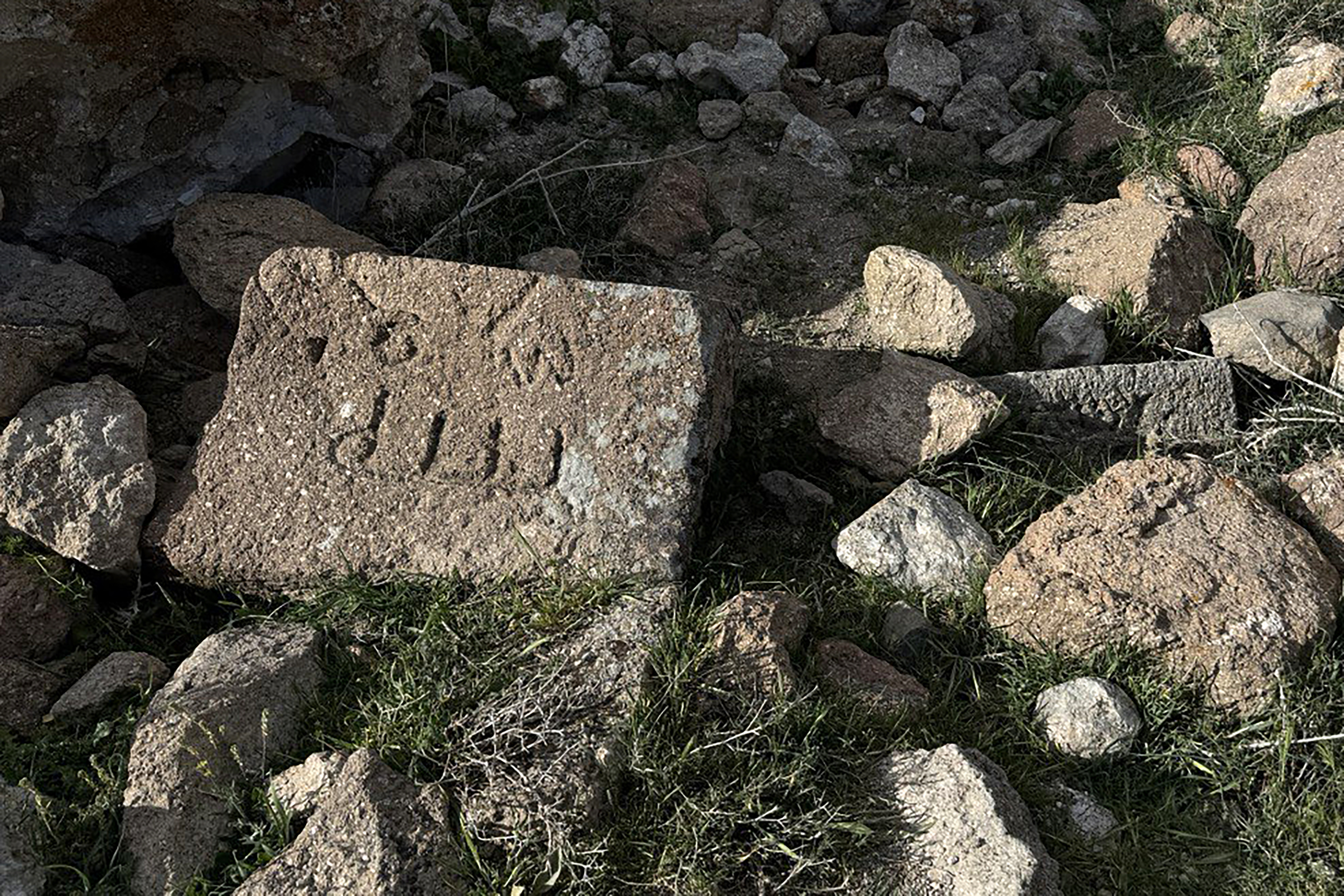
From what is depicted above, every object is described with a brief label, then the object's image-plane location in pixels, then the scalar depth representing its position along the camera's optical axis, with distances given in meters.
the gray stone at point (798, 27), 5.43
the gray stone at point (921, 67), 5.13
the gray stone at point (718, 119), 5.01
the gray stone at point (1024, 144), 4.87
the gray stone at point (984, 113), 5.04
